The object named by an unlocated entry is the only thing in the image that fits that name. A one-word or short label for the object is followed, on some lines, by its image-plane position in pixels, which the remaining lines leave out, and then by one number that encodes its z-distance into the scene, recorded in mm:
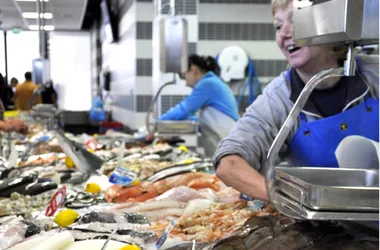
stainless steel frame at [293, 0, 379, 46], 1265
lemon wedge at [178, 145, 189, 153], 5066
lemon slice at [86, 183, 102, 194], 3033
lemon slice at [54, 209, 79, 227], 2070
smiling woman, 2488
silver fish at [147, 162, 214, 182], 3371
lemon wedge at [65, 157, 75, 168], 3874
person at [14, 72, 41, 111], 5055
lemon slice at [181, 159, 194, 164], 3953
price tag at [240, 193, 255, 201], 2560
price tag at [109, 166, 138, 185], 3247
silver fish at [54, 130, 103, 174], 3768
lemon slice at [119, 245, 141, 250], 1584
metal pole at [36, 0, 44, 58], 4530
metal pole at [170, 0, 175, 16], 5496
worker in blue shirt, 6238
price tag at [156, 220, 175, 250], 1539
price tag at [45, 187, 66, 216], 2176
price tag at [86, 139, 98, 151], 5234
